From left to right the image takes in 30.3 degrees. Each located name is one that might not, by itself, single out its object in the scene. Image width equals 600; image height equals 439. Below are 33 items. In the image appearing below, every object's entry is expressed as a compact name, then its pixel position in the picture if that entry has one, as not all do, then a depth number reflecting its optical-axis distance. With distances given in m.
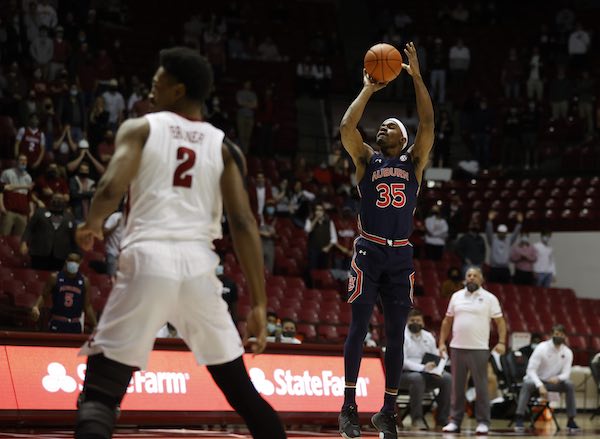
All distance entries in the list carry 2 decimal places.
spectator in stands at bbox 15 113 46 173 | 17.91
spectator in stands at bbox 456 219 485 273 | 22.38
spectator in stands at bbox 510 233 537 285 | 23.12
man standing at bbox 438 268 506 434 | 13.60
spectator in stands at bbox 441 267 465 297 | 20.83
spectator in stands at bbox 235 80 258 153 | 24.14
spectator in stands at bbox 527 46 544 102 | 29.08
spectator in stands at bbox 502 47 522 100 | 29.50
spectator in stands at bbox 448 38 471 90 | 29.73
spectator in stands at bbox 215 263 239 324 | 15.32
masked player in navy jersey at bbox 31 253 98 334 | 13.30
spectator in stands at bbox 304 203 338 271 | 19.72
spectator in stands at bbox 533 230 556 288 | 23.17
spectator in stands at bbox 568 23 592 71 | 29.59
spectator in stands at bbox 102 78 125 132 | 20.62
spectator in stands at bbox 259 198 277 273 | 19.11
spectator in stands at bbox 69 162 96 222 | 17.36
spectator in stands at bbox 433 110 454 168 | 26.91
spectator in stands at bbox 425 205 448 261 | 22.58
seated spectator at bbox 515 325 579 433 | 16.07
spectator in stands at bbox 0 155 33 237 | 16.64
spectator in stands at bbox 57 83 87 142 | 19.66
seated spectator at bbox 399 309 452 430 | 14.67
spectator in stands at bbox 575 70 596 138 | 27.58
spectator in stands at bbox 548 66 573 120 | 27.98
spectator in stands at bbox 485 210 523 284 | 23.00
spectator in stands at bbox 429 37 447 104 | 28.66
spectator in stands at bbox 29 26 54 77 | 21.88
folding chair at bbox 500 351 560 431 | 17.03
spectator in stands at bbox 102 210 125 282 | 16.58
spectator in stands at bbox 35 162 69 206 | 16.97
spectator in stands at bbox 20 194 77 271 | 15.45
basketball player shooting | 8.28
